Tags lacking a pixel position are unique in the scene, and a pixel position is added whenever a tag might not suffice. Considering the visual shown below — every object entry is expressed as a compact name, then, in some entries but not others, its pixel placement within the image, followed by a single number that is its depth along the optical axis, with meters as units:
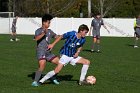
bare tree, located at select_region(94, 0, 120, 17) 60.97
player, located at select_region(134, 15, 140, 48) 26.11
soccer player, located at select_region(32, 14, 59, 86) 11.18
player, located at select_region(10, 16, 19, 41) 32.42
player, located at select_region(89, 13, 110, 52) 22.49
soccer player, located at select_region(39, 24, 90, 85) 11.34
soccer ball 11.73
